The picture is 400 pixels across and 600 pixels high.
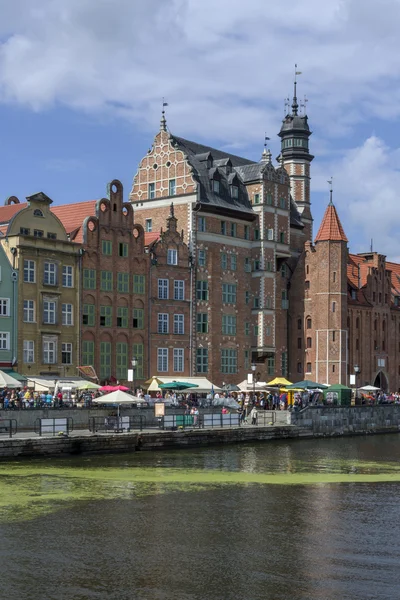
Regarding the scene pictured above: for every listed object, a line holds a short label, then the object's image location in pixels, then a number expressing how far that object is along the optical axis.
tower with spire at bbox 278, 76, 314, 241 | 124.00
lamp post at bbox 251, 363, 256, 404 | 88.94
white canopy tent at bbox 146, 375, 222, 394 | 84.44
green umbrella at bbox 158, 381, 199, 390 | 81.56
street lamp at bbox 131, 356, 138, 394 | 84.95
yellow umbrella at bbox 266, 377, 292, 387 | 90.50
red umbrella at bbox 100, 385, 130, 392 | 73.88
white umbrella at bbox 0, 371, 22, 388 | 67.19
